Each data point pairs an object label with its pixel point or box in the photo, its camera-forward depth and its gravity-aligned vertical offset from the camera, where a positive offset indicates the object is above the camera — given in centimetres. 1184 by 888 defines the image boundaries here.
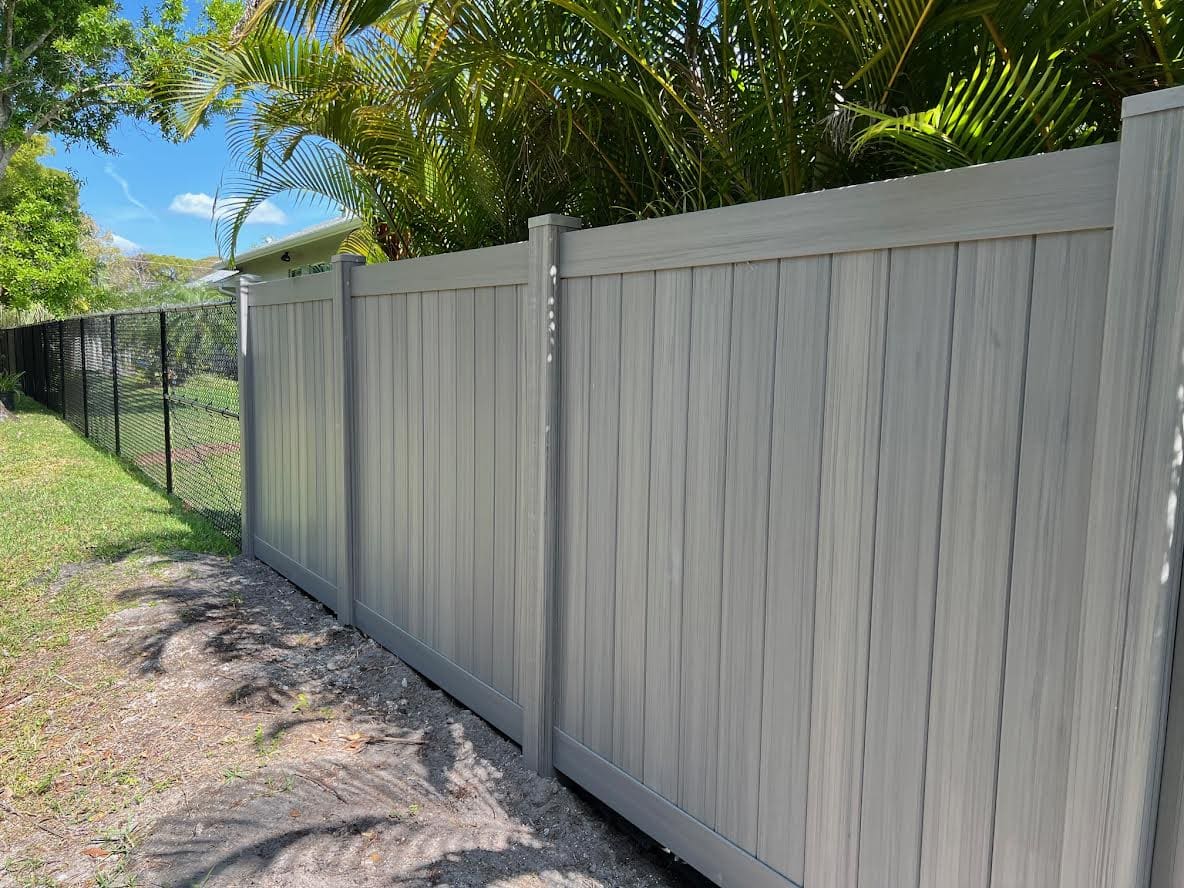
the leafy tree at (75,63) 1396 +451
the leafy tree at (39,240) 1617 +178
